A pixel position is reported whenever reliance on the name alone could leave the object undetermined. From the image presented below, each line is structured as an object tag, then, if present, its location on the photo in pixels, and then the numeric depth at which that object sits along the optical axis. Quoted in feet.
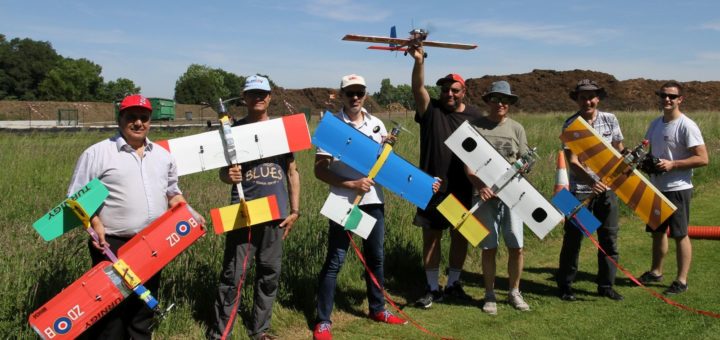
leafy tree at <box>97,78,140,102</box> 312.91
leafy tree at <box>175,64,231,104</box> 360.69
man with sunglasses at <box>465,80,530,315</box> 17.13
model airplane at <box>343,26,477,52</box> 16.75
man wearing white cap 15.08
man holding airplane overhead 17.70
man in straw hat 18.75
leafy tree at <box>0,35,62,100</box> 282.97
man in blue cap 14.14
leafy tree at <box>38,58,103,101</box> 275.59
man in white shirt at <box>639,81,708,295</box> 18.70
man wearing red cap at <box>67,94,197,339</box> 11.20
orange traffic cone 20.15
